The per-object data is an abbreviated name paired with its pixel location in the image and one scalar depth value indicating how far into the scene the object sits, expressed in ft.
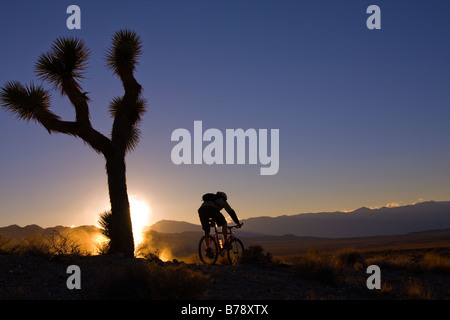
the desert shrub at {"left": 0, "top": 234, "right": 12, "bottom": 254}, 40.96
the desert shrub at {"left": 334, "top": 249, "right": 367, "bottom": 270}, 60.59
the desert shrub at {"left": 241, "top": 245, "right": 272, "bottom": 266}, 45.43
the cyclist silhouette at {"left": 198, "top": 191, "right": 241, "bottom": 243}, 44.80
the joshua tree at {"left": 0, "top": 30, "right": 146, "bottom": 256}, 48.24
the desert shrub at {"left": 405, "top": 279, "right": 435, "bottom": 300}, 31.55
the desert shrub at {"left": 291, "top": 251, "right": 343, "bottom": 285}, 37.11
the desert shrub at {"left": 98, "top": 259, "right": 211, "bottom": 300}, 26.84
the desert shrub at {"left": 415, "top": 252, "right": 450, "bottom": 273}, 49.96
